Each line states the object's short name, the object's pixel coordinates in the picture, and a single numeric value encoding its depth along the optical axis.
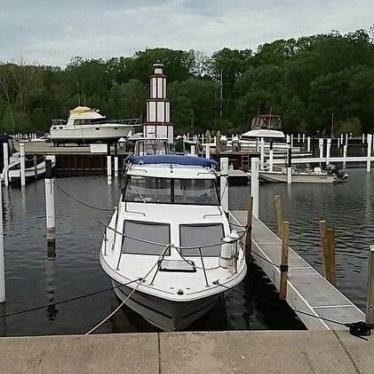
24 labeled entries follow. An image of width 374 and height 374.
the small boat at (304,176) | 36.09
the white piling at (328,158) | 41.91
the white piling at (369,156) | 43.68
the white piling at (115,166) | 40.30
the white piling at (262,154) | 41.41
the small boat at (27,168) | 34.66
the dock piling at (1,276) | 11.48
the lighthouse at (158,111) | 47.31
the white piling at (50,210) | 16.23
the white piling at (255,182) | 19.41
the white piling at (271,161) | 38.25
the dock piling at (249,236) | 15.49
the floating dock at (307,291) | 9.31
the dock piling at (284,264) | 11.46
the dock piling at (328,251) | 11.45
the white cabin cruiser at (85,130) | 60.44
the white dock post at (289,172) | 36.22
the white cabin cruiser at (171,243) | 9.70
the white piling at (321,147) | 43.88
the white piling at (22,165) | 33.62
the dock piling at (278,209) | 13.48
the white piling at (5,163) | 31.44
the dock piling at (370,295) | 7.36
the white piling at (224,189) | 18.58
